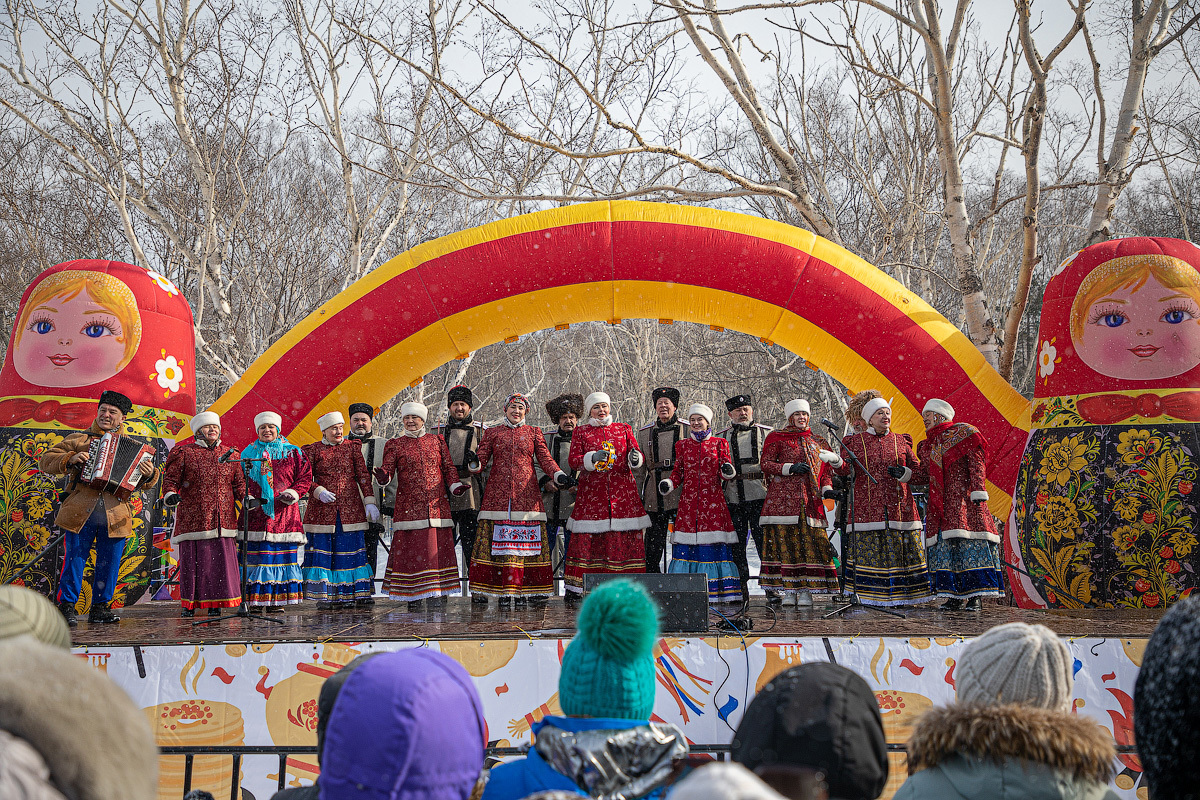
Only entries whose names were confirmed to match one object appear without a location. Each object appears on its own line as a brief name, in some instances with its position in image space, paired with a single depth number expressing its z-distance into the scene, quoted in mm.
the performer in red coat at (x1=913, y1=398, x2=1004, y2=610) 5809
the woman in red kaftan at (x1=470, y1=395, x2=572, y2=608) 6219
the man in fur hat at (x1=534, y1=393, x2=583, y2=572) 6828
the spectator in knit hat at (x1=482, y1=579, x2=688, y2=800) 1687
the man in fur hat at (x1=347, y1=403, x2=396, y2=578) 6602
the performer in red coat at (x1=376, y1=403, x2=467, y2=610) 6227
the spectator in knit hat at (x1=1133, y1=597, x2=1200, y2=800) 1323
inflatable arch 6375
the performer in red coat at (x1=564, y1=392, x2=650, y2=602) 6262
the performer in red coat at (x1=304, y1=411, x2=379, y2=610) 6301
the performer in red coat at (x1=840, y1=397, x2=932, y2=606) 5863
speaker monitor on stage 4699
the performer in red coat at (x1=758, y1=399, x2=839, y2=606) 6020
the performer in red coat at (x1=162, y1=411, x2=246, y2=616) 5906
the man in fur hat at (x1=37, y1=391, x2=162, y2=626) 5668
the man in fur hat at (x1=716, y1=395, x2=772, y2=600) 6434
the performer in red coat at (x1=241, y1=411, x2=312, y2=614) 6027
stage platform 4680
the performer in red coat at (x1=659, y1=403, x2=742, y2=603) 6062
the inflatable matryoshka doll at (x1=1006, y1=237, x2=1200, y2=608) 5352
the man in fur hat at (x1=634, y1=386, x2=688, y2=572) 6742
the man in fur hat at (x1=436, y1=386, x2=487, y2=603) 6691
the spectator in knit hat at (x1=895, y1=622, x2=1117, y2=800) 1669
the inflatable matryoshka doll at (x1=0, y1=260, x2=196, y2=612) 6094
